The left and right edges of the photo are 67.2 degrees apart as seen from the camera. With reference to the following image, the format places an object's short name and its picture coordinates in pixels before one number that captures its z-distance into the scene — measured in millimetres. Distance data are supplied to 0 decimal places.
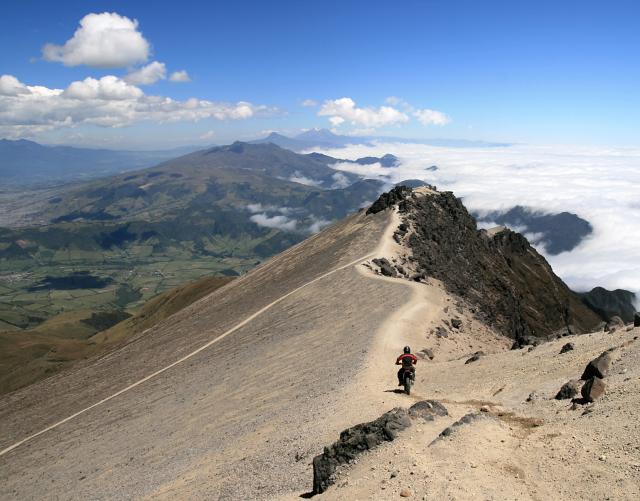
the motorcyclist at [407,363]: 28016
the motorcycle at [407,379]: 27766
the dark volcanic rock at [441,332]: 45544
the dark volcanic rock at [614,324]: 32200
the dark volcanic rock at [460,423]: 18297
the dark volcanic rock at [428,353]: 40100
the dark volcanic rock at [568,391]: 21492
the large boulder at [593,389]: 19922
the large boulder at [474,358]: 34156
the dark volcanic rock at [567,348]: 29378
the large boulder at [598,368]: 22234
